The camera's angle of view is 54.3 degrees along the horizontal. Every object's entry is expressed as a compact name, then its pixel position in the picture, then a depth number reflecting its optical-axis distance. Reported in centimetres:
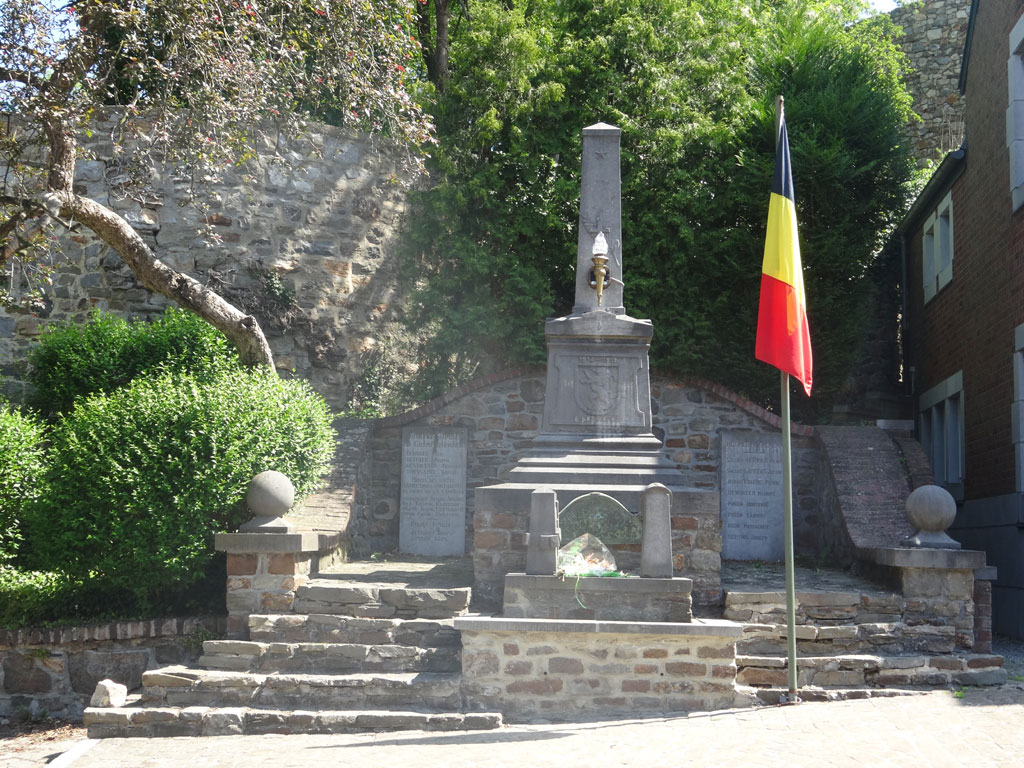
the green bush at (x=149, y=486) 750
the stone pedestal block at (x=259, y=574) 727
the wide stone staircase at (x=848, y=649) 692
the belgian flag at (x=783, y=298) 689
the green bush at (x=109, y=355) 1038
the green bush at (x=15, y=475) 834
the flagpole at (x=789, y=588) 643
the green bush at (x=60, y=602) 776
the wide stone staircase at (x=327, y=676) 636
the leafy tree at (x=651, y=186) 1183
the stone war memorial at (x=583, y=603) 645
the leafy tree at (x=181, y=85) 890
